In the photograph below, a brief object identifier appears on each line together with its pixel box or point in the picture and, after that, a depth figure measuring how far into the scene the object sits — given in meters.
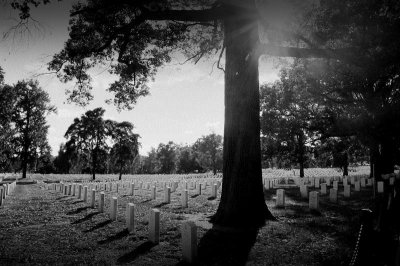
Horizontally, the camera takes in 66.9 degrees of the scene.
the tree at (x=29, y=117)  43.19
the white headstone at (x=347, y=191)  16.97
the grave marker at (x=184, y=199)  13.50
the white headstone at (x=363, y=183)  25.41
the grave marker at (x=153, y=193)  16.79
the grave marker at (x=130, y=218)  8.38
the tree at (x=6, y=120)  32.19
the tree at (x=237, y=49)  9.15
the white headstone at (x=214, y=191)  17.12
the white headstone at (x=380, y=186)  17.95
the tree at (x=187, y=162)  97.94
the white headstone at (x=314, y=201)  12.04
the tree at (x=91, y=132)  47.06
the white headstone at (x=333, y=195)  14.97
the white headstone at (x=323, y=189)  18.10
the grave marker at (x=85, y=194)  15.61
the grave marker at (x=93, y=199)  13.54
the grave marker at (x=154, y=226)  7.16
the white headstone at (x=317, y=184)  24.86
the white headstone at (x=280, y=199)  12.91
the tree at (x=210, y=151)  81.19
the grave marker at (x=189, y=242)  5.87
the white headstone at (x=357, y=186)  21.38
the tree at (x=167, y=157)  101.81
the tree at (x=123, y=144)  44.91
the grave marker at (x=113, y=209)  10.02
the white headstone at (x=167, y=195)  15.22
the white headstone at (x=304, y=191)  17.09
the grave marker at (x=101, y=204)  11.92
